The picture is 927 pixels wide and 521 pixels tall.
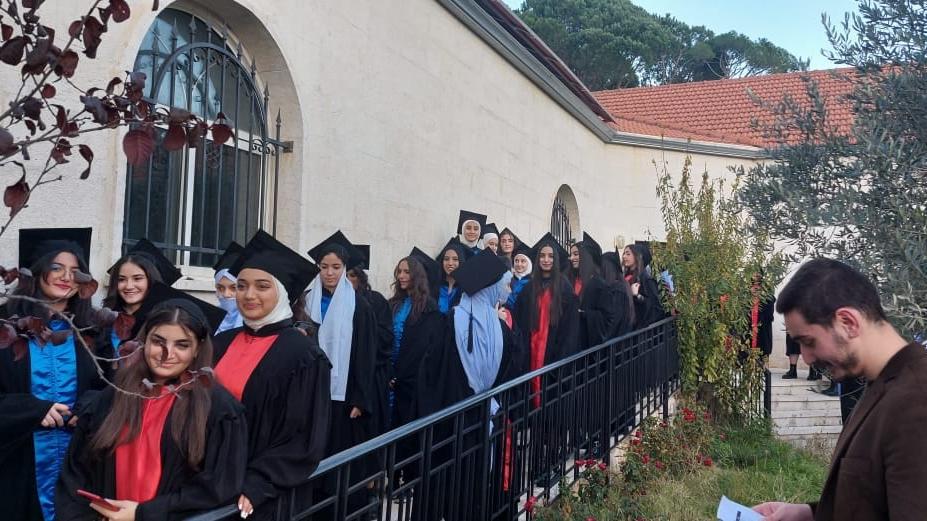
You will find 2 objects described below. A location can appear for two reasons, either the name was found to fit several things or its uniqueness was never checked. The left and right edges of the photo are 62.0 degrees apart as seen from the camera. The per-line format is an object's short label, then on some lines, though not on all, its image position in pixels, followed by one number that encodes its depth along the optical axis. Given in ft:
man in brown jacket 5.80
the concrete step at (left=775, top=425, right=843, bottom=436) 30.76
